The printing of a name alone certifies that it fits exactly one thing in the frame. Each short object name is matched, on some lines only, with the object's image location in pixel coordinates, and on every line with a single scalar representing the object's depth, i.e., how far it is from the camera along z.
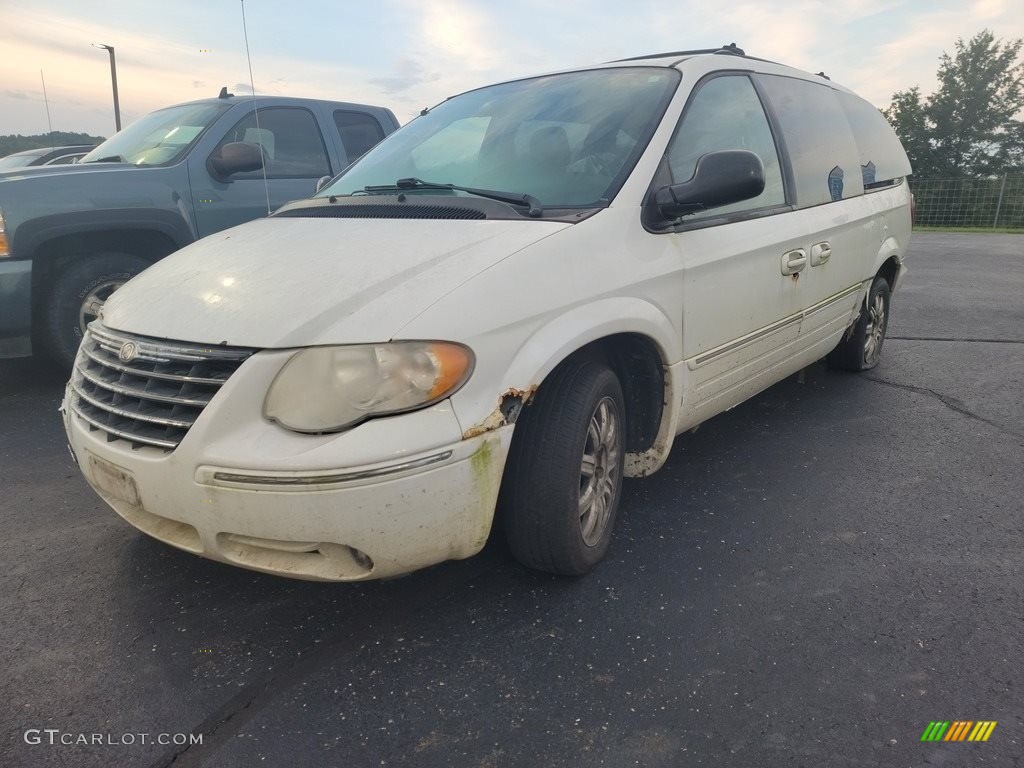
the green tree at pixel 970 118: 44.66
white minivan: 2.00
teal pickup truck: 4.50
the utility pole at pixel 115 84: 16.46
